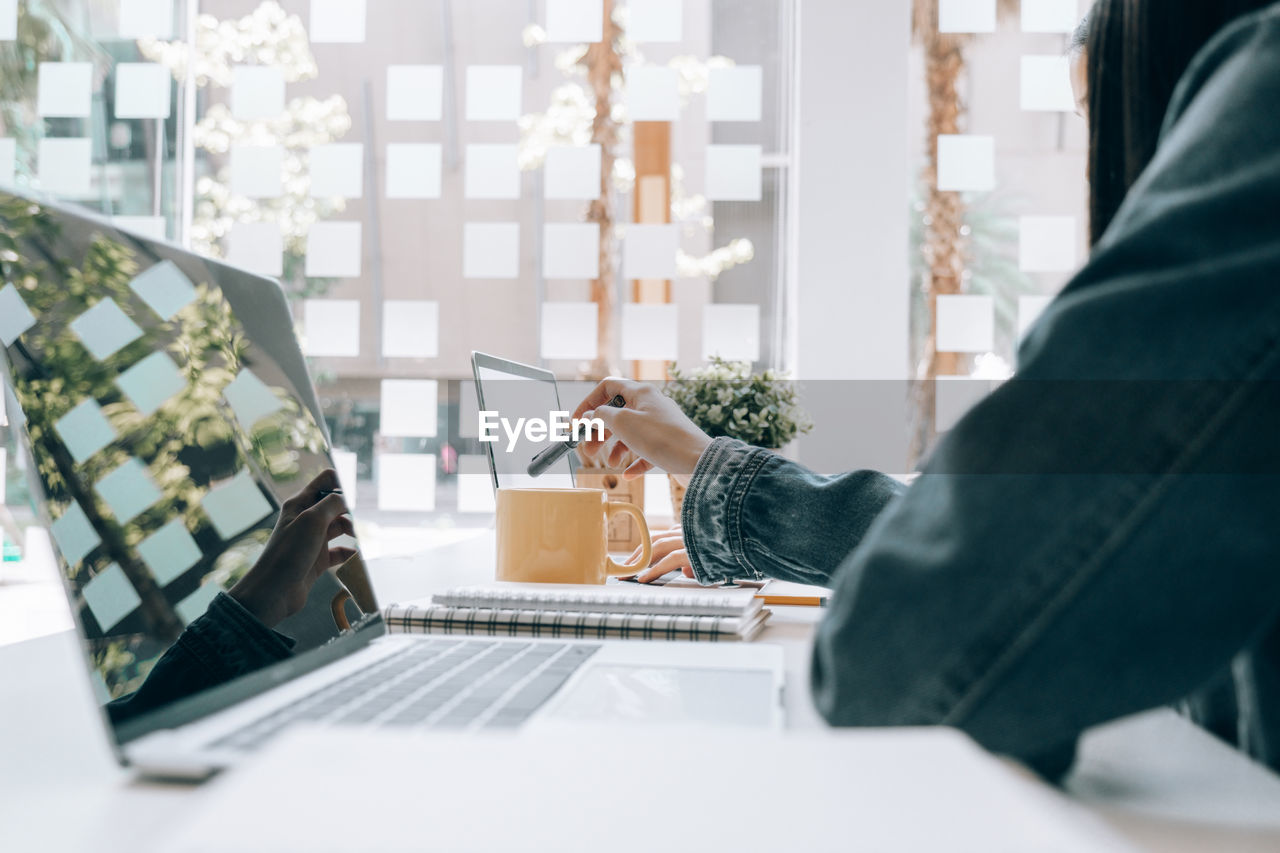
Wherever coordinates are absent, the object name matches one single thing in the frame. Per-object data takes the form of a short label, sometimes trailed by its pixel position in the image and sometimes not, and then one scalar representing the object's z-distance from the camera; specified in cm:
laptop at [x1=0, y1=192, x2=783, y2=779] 43
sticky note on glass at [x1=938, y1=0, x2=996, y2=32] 195
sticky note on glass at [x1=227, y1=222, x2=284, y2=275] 204
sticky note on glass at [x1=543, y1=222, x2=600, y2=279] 204
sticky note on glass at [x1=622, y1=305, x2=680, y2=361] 203
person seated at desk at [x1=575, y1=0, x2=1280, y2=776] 36
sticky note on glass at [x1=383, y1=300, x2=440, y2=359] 208
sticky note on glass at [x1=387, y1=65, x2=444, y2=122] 206
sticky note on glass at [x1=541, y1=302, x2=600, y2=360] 205
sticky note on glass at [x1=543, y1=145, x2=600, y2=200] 202
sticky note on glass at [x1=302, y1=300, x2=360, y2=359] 207
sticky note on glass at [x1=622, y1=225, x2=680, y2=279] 201
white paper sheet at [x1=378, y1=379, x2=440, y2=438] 210
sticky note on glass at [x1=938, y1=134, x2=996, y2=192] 195
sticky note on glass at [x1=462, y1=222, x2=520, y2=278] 205
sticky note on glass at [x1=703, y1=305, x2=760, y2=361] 203
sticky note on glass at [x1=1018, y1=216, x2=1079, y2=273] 197
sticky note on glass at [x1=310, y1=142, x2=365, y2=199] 206
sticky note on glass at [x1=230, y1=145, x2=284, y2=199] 205
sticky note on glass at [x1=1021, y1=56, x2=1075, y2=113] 193
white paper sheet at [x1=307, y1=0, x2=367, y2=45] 206
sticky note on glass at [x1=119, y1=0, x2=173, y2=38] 202
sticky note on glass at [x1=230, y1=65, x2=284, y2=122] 206
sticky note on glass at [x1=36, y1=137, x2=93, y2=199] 197
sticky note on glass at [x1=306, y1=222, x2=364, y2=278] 206
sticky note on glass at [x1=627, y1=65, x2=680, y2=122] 200
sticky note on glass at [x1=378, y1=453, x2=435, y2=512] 212
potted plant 142
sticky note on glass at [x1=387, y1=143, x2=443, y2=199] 207
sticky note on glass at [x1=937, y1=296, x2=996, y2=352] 197
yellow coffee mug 101
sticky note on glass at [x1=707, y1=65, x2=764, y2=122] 202
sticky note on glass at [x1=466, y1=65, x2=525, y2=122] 204
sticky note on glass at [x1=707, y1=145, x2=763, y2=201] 203
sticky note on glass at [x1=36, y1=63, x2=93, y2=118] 197
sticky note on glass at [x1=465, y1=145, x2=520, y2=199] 205
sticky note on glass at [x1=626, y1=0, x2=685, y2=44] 200
